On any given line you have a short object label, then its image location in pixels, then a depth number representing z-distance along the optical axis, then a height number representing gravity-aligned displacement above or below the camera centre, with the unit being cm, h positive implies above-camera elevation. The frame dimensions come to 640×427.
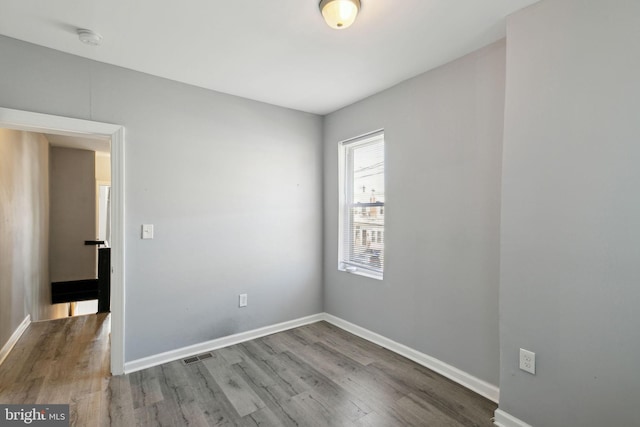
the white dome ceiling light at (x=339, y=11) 166 +111
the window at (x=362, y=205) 314 +6
